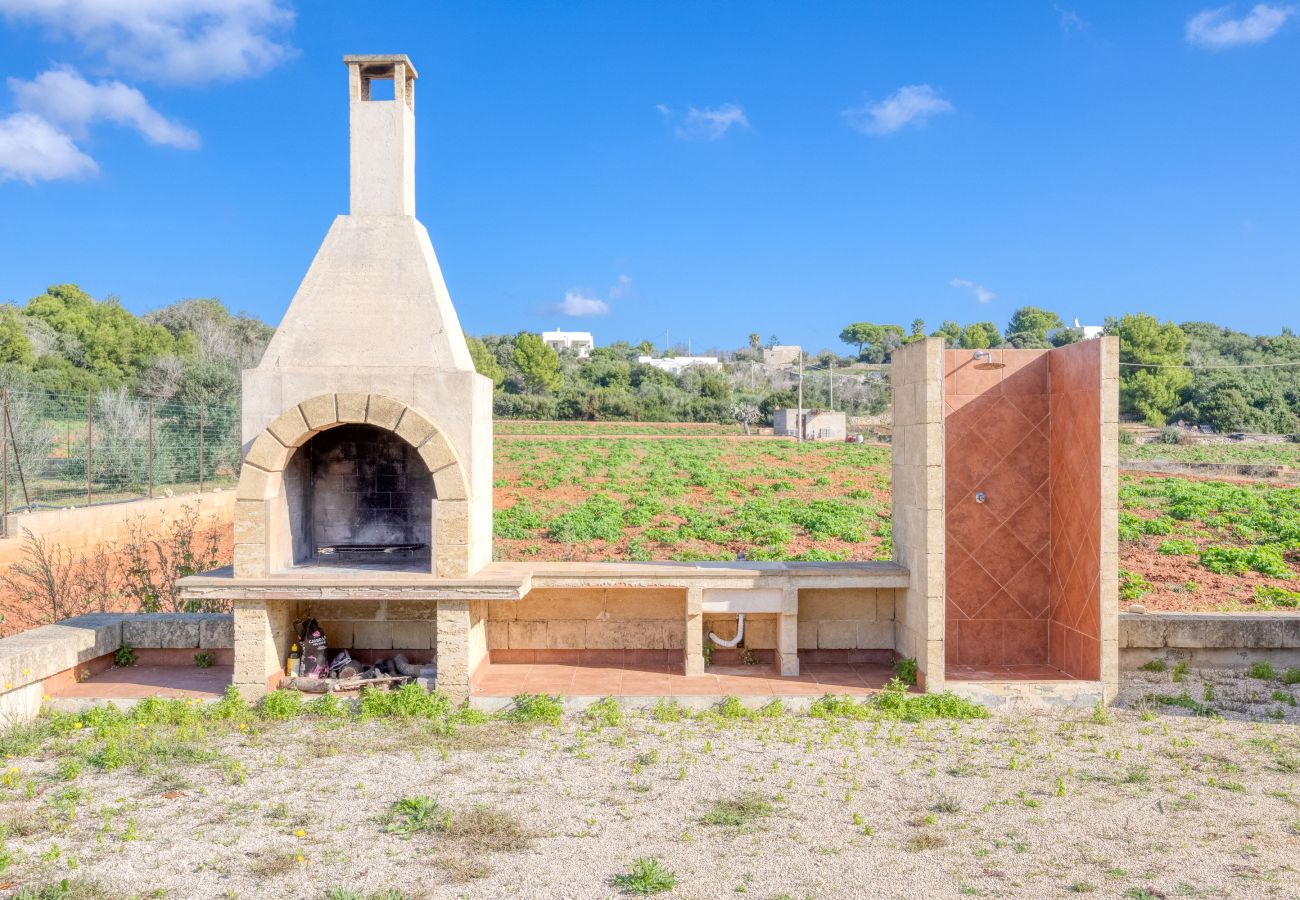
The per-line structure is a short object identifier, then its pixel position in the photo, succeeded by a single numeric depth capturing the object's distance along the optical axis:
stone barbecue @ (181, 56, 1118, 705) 6.57
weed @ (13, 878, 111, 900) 3.77
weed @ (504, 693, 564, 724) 6.30
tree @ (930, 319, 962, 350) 90.66
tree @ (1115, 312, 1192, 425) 51.44
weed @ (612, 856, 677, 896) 3.87
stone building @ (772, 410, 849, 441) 43.31
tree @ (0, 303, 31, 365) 33.78
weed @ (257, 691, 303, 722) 6.31
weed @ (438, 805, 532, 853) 4.32
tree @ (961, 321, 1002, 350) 81.75
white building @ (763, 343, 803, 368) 116.56
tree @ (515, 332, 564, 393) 67.12
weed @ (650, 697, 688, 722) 6.32
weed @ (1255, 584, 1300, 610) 9.88
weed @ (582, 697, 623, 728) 6.23
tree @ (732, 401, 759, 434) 54.75
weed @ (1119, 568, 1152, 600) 10.21
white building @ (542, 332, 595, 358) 133.85
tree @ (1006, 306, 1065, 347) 105.69
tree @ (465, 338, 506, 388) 61.16
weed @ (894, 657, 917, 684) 6.81
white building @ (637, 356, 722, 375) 101.54
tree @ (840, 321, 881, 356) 121.88
